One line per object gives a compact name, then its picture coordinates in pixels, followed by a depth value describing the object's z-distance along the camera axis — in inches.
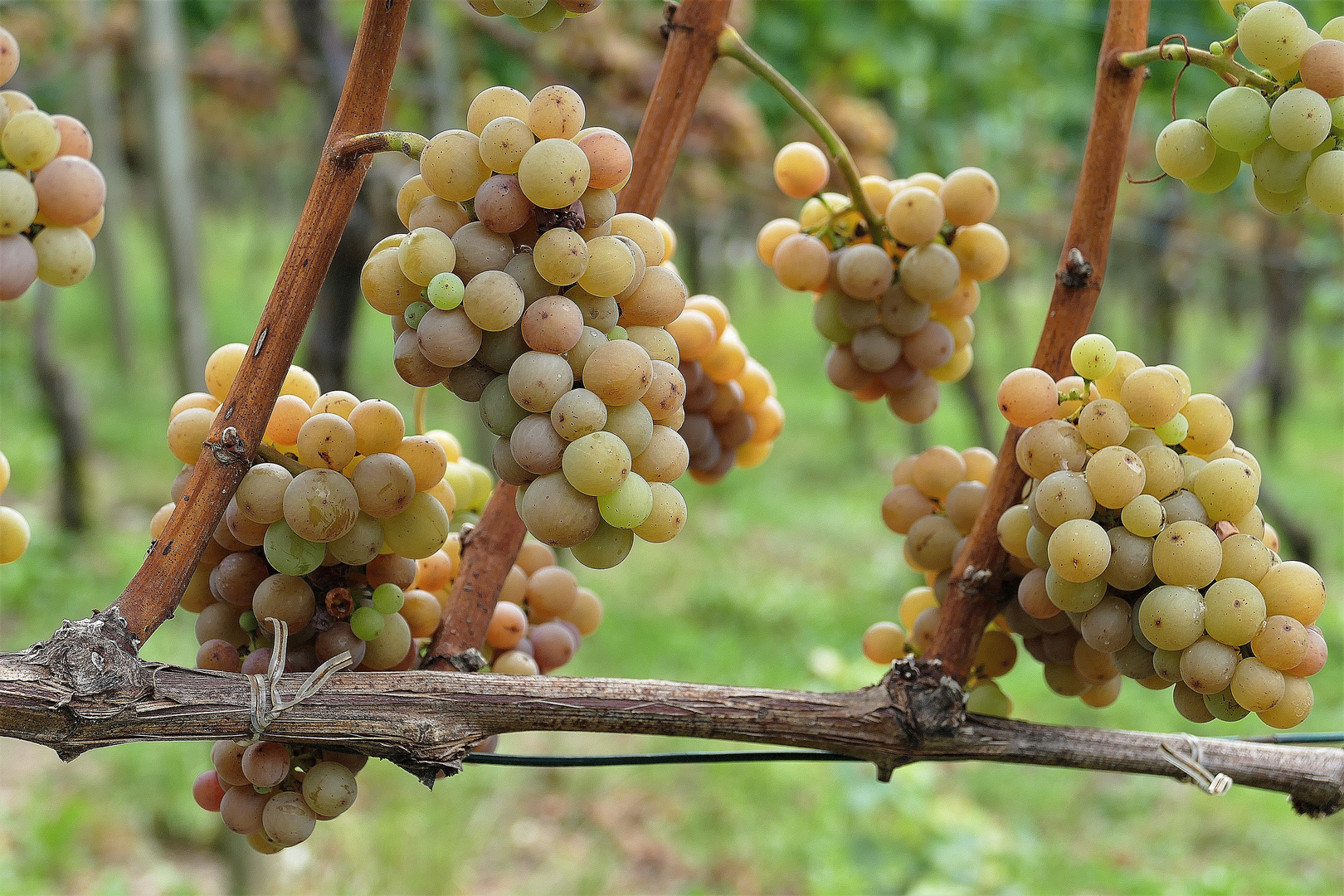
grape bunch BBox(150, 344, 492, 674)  22.0
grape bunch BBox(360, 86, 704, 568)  19.7
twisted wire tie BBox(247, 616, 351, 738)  20.3
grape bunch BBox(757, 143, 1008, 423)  29.5
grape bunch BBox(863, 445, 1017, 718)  29.0
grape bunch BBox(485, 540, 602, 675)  28.0
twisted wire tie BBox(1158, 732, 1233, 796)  24.9
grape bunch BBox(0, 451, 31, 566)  22.6
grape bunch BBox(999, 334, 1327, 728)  23.0
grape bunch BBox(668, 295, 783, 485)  29.0
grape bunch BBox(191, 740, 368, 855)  22.7
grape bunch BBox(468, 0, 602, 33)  18.8
